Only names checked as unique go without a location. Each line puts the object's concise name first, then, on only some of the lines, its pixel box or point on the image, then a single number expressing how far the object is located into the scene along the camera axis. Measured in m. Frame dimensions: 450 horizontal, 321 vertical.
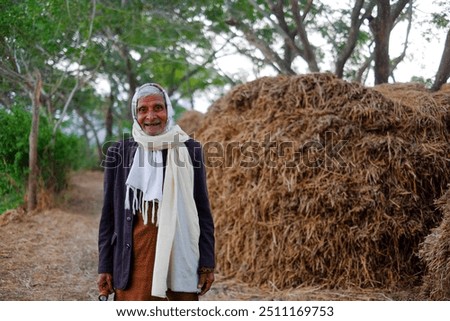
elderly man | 2.02
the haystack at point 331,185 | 3.48
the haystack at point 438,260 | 2.86
